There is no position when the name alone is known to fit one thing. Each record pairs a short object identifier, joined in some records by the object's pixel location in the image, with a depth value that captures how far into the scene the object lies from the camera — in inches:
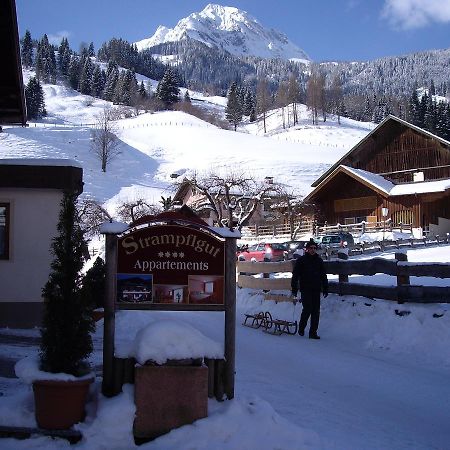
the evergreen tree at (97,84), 6146.7
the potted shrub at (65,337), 189.5
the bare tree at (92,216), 1699.8
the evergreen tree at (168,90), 5492.1
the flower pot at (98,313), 412.5
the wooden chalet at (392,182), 1641.2
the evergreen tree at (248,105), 6008.9
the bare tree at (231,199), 1588.3
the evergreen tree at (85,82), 6122.1
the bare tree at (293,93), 5824.3
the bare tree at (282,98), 5915.4
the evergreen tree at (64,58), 6710.1
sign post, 217.9
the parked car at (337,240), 1314.0
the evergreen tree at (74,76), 6348.4
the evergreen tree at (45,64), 6264.8
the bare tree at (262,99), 5816.9
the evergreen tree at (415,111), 4120.6
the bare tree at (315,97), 5384.8
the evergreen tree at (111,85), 5930.1
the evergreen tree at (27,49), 6781.5
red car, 1221.8
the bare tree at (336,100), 5777.6
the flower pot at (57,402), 187.9
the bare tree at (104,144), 3157.0
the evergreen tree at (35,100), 4407.0
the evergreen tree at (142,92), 5503.0
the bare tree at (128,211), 1794.4
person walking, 414.3
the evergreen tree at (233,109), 5492.1
